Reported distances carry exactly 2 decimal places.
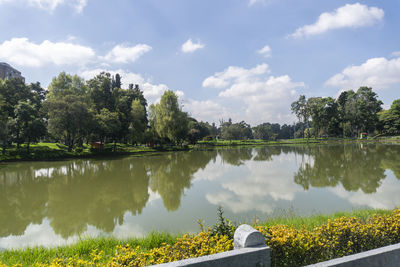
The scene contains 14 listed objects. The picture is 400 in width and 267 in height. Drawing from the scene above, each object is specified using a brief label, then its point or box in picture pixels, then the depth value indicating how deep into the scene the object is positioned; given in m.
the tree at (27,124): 30.27
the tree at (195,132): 59.41
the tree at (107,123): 35.09
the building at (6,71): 91.41
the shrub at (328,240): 3.45
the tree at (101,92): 42.44
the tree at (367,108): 71.01
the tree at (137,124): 42.00
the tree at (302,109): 78.38
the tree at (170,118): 45.81
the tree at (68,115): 32.03
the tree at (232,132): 85.25
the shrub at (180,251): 3.15
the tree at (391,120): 67.12
